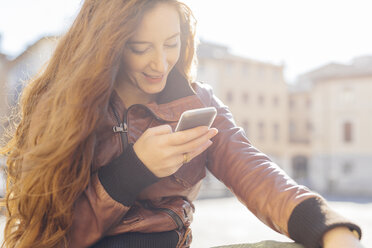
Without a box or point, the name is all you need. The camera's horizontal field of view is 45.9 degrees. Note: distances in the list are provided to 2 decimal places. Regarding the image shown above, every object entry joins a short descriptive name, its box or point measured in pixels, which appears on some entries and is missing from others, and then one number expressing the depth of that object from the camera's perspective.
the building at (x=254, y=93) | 27.77
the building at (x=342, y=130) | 26.09
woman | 1.12
